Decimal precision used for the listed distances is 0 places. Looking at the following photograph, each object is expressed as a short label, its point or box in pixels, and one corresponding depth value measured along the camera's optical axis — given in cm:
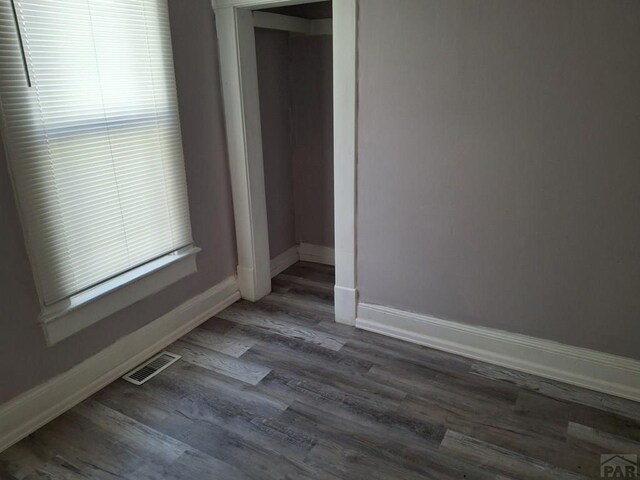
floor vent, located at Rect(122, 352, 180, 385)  242
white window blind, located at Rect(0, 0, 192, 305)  187
